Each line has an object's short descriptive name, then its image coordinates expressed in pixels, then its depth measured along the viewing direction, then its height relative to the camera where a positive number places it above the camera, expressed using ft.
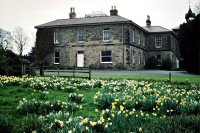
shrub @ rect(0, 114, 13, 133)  15.62 -3.58
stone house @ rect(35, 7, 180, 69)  120.88 +11.52
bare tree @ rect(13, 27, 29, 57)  179.01 +19.97
